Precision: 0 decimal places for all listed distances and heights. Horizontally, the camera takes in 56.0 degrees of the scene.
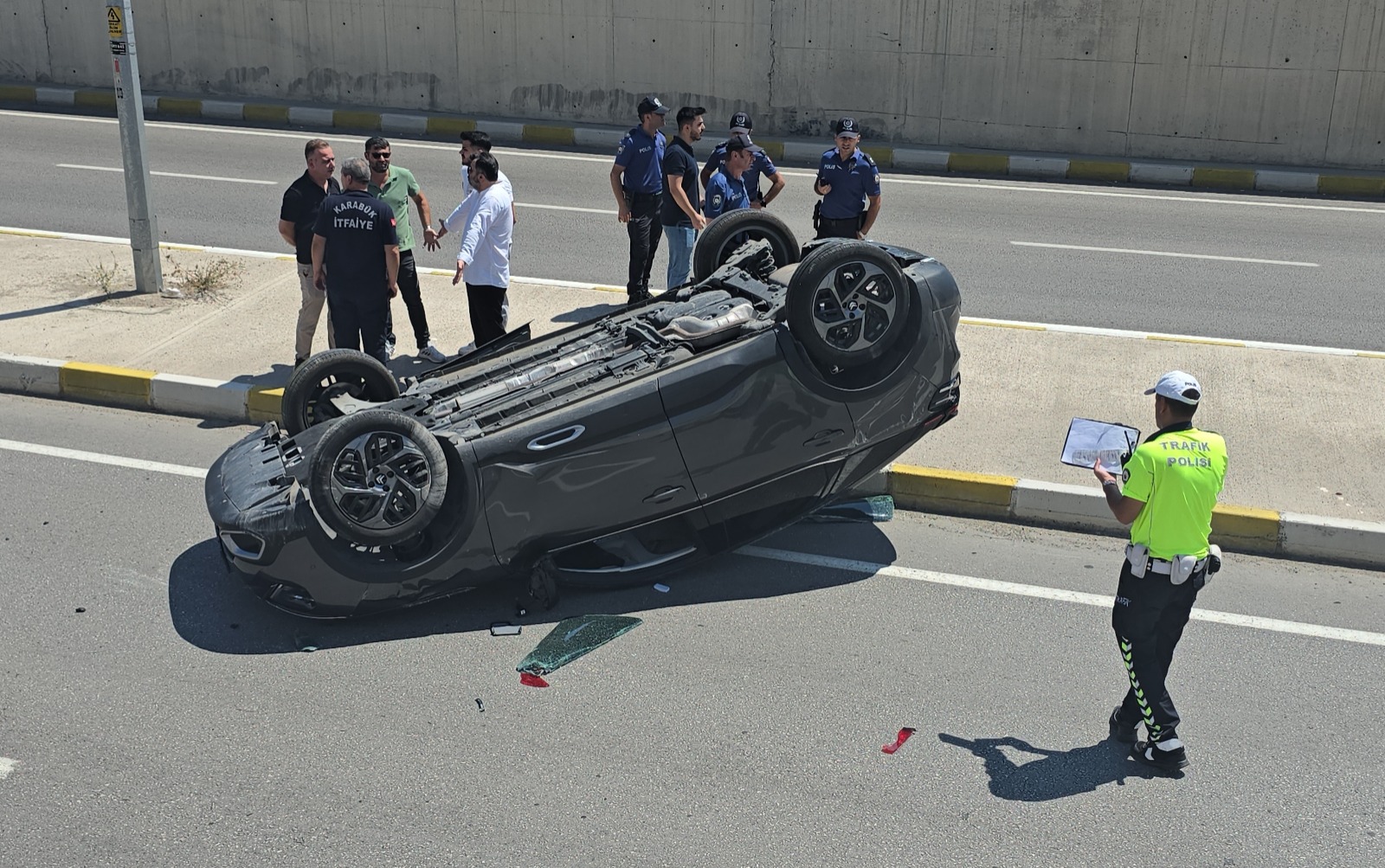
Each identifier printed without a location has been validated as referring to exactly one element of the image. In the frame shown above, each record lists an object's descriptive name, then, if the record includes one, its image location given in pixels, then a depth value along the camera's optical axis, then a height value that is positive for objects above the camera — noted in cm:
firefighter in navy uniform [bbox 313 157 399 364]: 808 -117
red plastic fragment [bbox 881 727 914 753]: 529 -265
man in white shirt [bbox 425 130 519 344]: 884 -74
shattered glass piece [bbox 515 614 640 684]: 588 -256
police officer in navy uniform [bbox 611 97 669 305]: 1020 -89
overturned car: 590 -172
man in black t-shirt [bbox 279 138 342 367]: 872 -89
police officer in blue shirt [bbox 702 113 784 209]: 1000 -75
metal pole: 1002 -50
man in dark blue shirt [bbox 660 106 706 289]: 988 -95
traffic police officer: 500 -178
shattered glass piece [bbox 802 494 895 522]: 737 -243
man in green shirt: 894 -94
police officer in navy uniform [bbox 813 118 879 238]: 1002 -90
